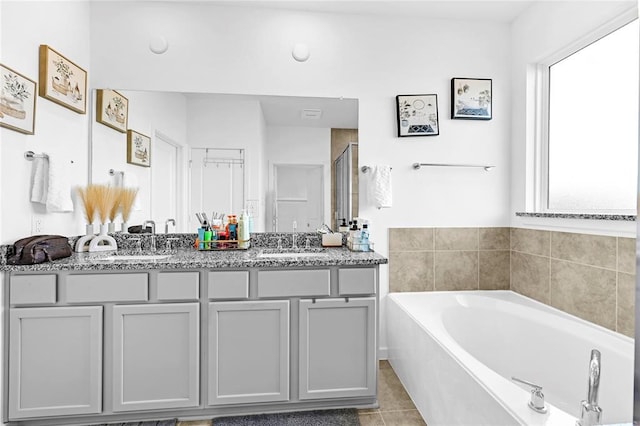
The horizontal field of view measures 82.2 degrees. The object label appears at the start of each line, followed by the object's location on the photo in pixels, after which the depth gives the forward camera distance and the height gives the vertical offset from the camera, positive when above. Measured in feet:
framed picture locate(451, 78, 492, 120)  8.87 +2.81
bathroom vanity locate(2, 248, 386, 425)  5.98 -2.14
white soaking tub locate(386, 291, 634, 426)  4.61 -2.35
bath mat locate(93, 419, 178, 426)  6.32 -3.67
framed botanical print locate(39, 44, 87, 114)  6.73 +2.53
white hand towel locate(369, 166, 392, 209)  8.52 +0.63
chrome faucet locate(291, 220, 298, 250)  8.52 -0.67
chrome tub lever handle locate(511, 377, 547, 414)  3.97 -2.05
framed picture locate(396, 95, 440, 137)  8.75 +2.36
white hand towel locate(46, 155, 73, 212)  6.54 +0.40
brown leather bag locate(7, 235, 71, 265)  5.92 -0.66
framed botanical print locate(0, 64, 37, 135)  5.87 +1.82
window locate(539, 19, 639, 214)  6.47 +1.74
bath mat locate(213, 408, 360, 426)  6.38 -3.67
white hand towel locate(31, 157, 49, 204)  6.50 +0.55
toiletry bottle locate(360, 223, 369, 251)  7.81 -0.54
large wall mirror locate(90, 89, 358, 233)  8.18 +1.28
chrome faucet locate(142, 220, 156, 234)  8.16 -0.29
